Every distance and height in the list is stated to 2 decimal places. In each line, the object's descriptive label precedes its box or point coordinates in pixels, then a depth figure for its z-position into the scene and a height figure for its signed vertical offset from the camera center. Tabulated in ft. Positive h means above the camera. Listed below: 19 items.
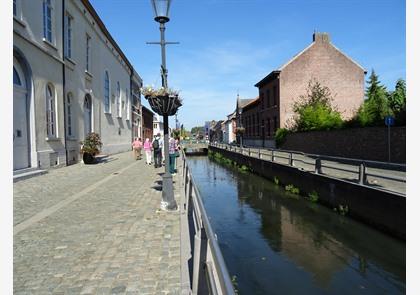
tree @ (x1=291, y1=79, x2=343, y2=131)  83.53 +7.58
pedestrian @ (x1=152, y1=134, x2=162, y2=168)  56.44 -1.82
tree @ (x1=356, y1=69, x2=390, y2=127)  63.04 +5.24
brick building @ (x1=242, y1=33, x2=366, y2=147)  114.62 +20.93
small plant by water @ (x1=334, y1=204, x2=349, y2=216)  34.71 -7.27
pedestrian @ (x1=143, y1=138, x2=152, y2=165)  62.69 -2.01
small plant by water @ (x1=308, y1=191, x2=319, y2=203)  41.14 -7.01
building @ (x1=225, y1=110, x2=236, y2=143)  266.16 +9.99
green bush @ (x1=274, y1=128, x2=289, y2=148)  105.07 +0.96
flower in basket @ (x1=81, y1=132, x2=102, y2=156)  59.31 -0.59
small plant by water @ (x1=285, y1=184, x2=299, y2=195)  47.45 -7.10
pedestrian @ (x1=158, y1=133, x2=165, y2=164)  57.53 -0.16
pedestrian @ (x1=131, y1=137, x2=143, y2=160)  74.05 -1.80
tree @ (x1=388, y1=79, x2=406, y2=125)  79.63 +10.61
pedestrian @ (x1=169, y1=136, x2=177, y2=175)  43.86 -1.53
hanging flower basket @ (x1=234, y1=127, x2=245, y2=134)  141.95 +3.87
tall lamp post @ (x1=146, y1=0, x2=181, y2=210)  23.24 +2.46
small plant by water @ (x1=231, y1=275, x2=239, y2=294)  18.99 -8.10
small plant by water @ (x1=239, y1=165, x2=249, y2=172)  80.83 -6.94
